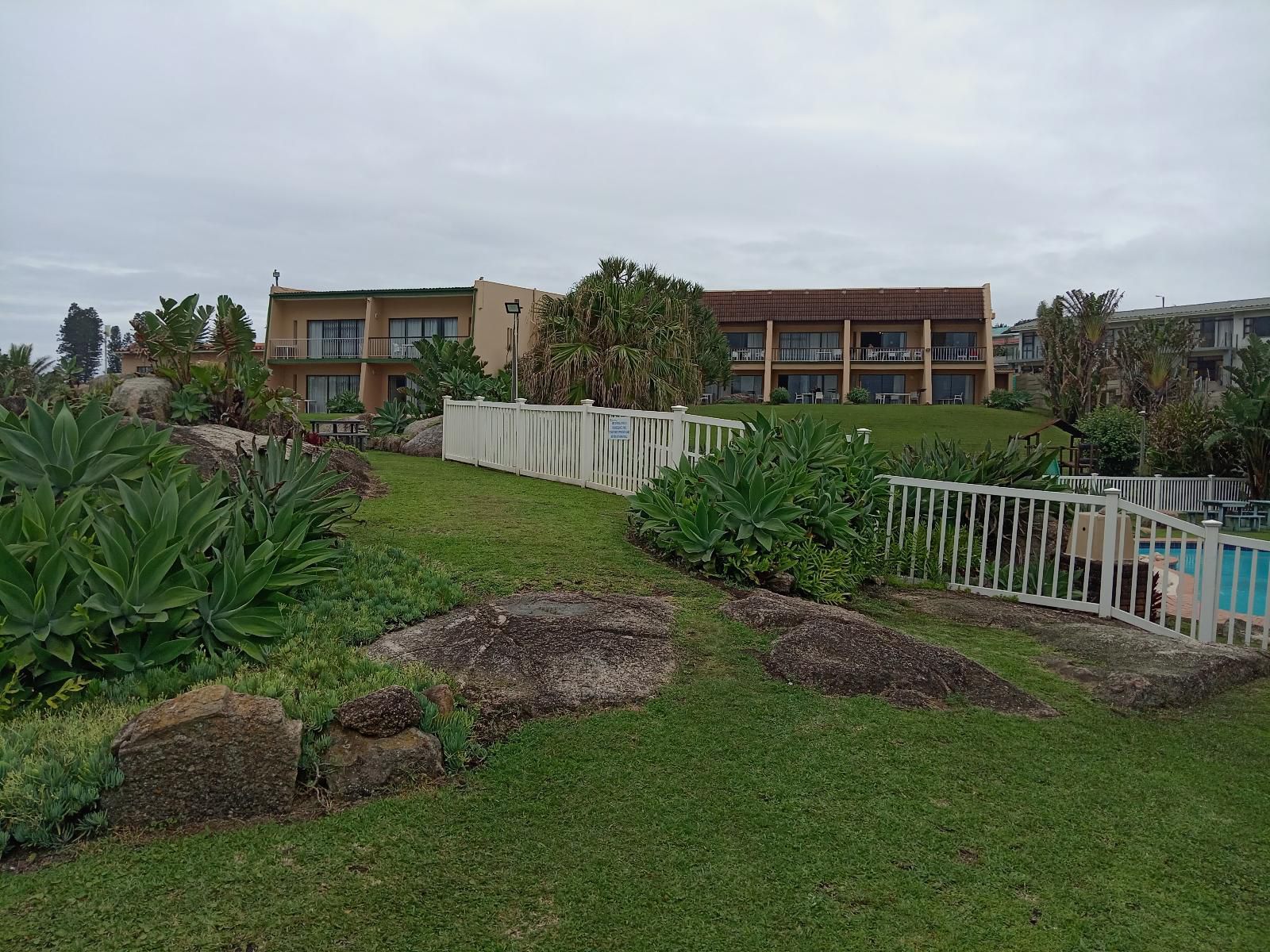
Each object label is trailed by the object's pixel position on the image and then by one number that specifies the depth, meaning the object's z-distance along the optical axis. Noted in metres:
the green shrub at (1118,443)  35.38
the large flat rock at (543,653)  5.23
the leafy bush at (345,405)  41.44
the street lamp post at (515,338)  21.11
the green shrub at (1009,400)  48.94
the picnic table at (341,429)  22.92
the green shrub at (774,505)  8.30
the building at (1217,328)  56.28
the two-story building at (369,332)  43.38
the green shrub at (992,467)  11.14
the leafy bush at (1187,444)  31.36
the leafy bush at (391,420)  25.22
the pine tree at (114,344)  92.54
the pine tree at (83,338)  113.94
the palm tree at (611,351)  23.95
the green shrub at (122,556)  4.73
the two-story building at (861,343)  53.44
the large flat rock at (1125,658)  5.90
